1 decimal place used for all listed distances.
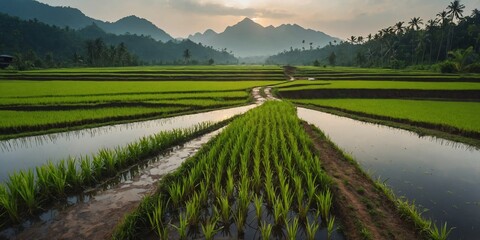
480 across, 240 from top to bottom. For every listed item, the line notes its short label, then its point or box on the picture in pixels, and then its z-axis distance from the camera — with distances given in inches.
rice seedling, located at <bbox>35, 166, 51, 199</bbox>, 198.8
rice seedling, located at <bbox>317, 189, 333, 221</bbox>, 176.2
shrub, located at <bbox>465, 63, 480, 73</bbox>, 1341.0
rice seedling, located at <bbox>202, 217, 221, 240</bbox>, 147.9
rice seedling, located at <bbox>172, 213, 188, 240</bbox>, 150.1
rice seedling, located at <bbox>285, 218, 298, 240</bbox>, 142.8
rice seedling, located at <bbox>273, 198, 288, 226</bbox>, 166.6
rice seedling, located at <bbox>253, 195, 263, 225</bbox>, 170.6
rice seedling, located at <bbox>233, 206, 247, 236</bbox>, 162.7
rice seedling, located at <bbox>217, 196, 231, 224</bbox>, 170.9
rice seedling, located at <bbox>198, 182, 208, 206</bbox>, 193.1
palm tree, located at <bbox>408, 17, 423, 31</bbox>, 2395.5
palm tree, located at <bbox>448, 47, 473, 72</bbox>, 1290.8
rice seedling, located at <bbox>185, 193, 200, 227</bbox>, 166.1
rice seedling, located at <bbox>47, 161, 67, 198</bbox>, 201.9
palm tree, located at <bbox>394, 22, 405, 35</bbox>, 2434.8
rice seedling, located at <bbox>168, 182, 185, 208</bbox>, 188.7
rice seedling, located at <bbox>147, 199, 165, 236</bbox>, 159.8
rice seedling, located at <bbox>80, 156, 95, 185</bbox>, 225.6
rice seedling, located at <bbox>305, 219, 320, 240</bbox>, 151.5
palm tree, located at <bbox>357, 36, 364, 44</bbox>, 3341.5
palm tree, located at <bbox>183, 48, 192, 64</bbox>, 3574.8
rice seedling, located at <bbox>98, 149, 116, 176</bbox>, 247.1
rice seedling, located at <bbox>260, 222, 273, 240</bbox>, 146.0
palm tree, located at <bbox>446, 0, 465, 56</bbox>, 1979.1
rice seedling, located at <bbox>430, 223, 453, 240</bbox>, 144.6
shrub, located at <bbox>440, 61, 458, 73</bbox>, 1345.0
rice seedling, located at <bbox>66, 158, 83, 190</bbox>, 215.5
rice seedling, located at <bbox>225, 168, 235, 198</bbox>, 198.4
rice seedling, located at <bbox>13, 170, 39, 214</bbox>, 181.0
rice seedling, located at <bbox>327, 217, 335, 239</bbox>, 155.0
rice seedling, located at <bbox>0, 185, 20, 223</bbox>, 169.3
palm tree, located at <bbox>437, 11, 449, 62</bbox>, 1984.5
